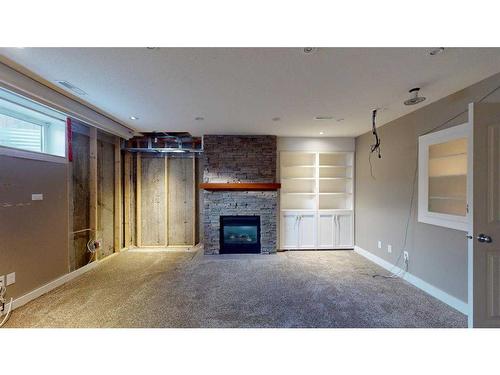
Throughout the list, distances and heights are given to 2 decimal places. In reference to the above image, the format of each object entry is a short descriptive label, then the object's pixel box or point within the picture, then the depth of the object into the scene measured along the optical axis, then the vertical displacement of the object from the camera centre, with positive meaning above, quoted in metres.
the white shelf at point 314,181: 4.85 +0.10
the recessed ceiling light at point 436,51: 1.68 +1.04
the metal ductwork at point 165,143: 4.69 +0.96
